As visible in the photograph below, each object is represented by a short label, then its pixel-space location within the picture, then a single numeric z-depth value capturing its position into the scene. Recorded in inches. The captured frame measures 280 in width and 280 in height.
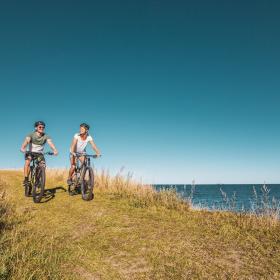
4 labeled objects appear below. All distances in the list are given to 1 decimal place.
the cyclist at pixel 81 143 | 402.0
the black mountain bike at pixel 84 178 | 377.5
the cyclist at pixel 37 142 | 391.9
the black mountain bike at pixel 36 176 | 369.8
